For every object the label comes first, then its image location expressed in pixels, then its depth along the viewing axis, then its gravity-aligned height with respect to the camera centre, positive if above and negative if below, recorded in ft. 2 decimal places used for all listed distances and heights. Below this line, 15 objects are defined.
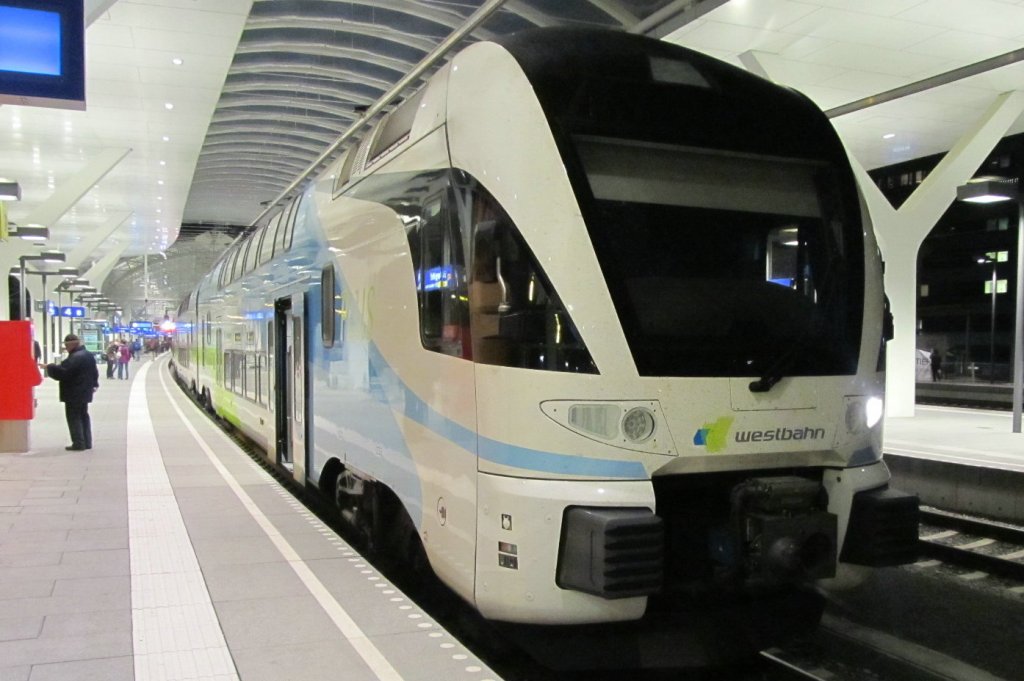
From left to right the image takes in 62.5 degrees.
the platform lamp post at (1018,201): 39.06 +5.86
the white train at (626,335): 12.30 -0.12
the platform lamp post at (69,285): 114.11 +6.08
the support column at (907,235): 51.11 +5.74
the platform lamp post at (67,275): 91.35 +6.07
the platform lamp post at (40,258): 74.01 +6.37
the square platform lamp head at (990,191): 40.19 +6.68
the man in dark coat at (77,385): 36.06 -2.46
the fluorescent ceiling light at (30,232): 62.85 +7.13
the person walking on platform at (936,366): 99.28 -4.58
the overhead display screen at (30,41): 17.62 +6.02
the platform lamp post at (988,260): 149.17 +12.93
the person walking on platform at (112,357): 106.04 -3.75
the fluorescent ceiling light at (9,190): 45.21 +7.40
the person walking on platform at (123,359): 105.60 -4.08
